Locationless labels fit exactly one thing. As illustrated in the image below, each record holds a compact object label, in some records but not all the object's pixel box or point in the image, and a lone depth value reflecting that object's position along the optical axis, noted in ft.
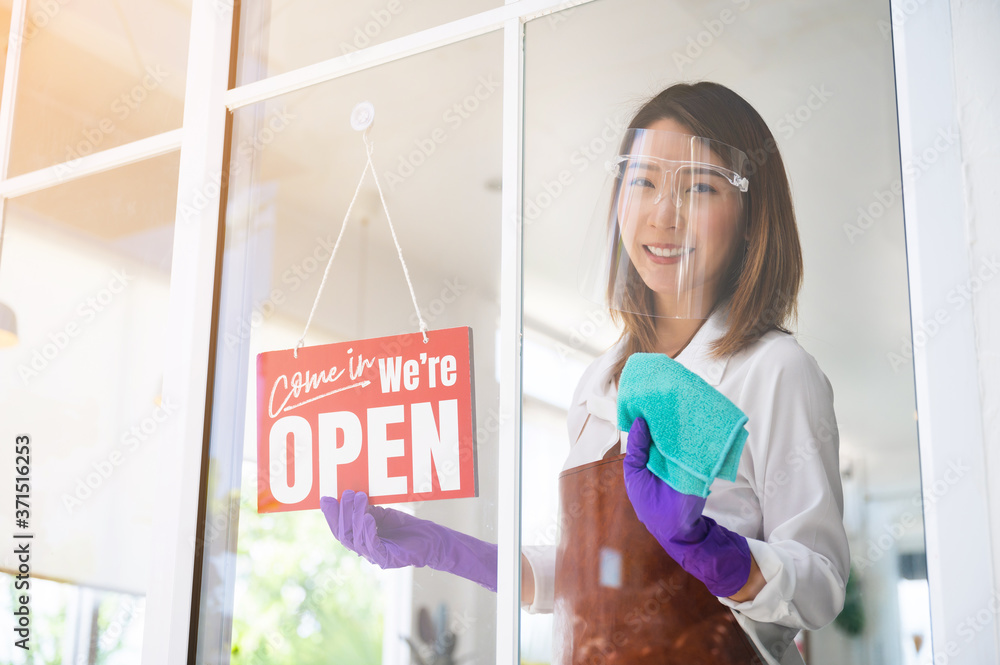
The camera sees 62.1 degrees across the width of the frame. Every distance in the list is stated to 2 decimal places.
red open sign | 4.48
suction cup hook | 5.14
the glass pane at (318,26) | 5.12
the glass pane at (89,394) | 5.56
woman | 3.41
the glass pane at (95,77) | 6.25
